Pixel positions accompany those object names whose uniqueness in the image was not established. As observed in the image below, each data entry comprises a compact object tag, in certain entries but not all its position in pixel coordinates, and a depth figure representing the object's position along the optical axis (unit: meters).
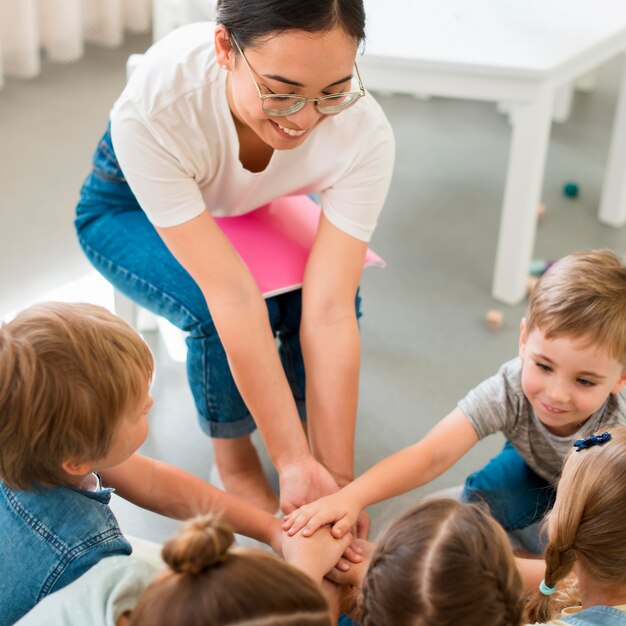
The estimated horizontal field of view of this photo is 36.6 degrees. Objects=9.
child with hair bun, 0.71
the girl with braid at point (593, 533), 0.96
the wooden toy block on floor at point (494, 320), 1.88
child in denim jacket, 0.90
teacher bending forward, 1.24
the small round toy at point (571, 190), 2.32
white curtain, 2.48
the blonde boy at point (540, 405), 1.19
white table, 1.72
